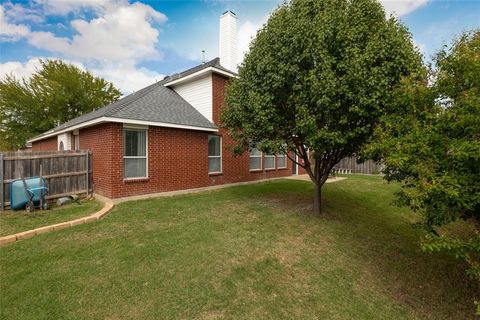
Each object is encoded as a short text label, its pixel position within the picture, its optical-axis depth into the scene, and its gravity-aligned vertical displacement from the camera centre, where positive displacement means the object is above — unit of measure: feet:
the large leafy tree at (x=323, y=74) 15.93 +6.43
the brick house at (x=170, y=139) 26.96 +2.78
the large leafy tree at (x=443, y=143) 8.45 +0.65
